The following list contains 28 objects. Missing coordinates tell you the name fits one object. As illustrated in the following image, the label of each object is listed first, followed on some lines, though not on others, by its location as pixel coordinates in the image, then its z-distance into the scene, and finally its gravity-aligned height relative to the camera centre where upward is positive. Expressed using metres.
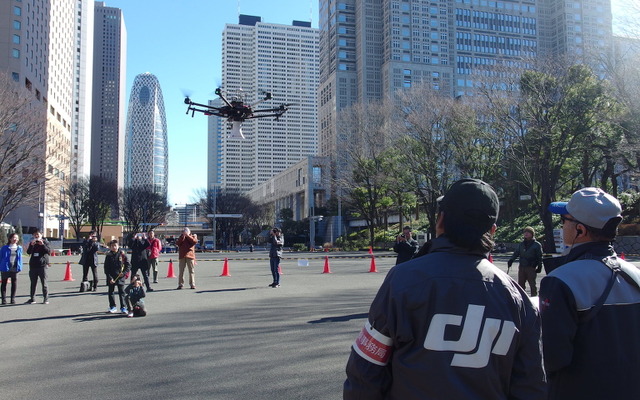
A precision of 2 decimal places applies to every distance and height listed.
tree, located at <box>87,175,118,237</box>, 66.75 +4.57
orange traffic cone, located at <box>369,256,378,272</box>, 21.30 -1.59
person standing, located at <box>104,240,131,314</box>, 10.29 -0.81
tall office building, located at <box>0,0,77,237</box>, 70.00 +27.78
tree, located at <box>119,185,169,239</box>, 71.62 +3.71
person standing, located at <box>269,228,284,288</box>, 14.78 -0.65
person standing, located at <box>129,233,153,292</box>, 13.58 -0.62
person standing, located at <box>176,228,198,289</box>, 14.77 -0.61
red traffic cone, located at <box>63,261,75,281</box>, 18.16 -1.54
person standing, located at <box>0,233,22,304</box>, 11.45 -0.66
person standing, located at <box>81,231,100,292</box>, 14.16 -0.64
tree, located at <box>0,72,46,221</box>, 30.89 +6.02
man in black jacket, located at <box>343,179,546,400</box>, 1.90 -0.40
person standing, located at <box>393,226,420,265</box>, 11.00 -0.35
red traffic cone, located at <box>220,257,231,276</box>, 19.59 -1.52
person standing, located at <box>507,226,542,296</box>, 11.11 -0.66
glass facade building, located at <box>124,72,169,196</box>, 79.28 +7.05
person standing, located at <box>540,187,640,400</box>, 2.26 -0.46
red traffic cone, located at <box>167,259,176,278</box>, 19.54 -1.60
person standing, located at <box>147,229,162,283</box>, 16.44 -0.62
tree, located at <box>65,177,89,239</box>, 65.69 +4.20
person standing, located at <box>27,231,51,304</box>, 11.62 -0.68
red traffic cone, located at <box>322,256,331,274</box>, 20.56 -1.59
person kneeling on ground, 9.84 -1.29
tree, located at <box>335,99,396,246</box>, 41.59 +7.08
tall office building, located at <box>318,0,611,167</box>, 120.31 +47.80
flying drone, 21.66 +5.27
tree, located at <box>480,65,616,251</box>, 28.75 +6.55
